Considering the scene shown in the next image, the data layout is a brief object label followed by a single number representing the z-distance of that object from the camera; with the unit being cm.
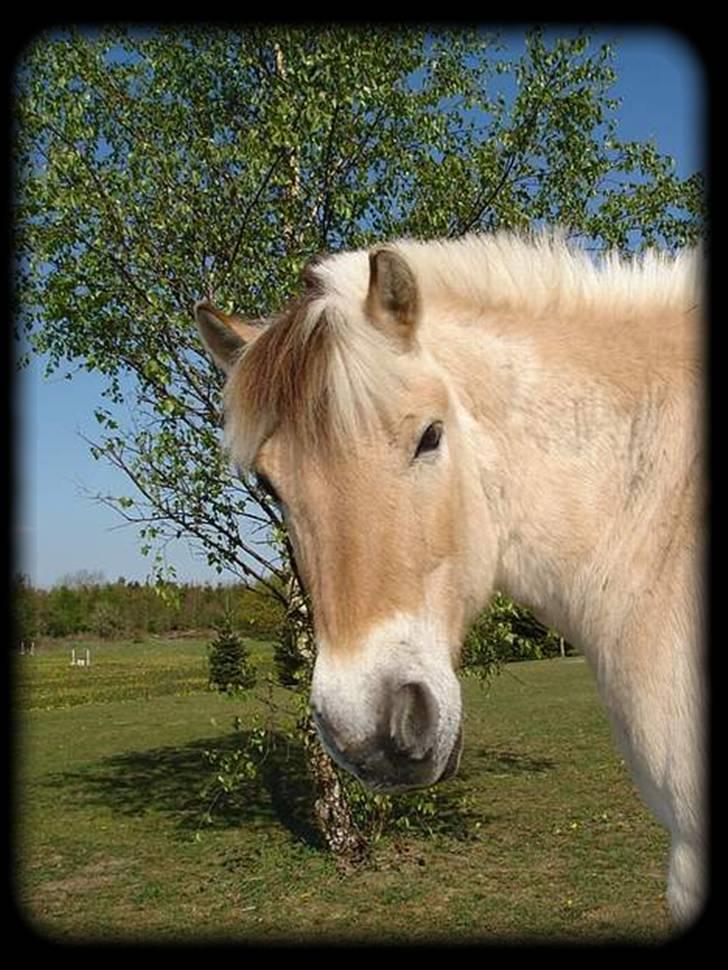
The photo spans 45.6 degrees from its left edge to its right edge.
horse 230
